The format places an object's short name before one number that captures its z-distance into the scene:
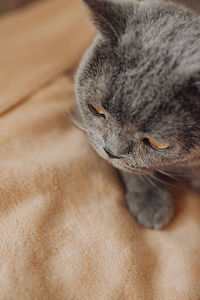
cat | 0.22
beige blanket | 0.22
